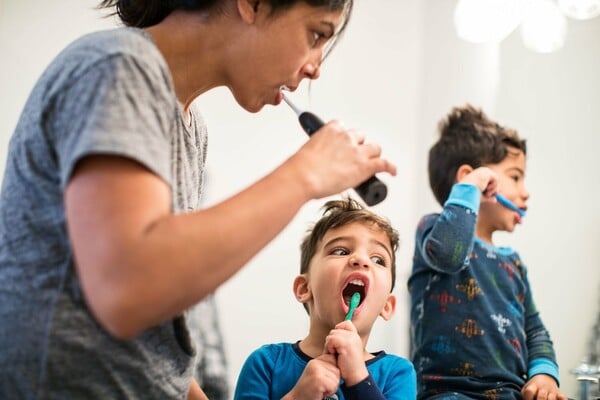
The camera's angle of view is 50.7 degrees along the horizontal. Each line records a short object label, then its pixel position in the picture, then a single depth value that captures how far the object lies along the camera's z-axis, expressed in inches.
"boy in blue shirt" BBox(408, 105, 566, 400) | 48.1
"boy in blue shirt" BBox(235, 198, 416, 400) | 32.9
